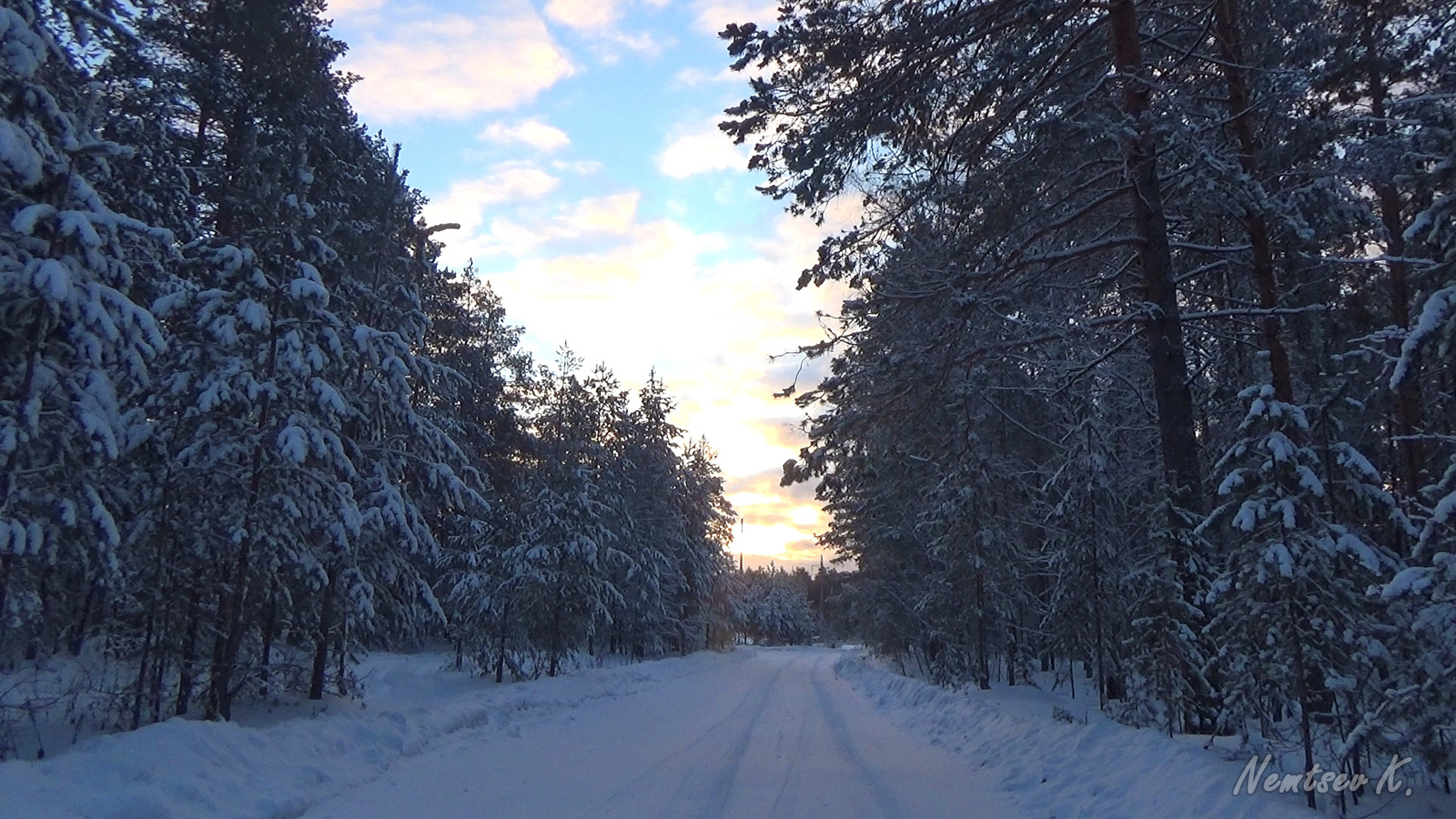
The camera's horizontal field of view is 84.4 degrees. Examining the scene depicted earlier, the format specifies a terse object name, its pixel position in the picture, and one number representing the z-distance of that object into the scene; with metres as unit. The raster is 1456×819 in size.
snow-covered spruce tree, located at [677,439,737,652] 49.59
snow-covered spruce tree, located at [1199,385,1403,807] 6.66
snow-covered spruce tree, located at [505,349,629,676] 23.86
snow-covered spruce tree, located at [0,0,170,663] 7.89
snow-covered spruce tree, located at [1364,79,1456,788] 5.31
